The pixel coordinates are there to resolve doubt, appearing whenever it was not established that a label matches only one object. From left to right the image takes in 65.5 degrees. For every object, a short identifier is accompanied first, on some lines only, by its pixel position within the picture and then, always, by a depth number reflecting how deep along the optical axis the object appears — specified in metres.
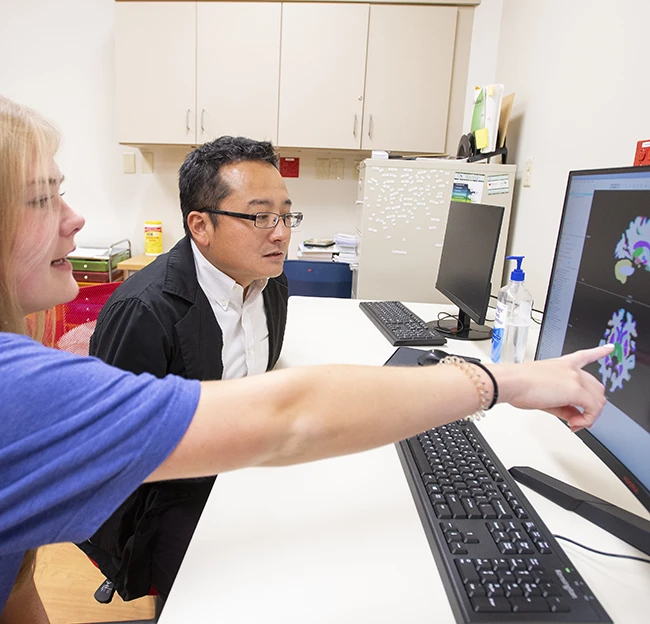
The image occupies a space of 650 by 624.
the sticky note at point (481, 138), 2.35
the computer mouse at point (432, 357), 1.17
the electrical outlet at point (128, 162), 3.37
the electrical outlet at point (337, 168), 3.36
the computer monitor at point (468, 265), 1.50
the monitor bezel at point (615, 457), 0.65
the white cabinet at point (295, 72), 2.84
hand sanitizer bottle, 1.34
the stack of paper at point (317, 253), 2.94
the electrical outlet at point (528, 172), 2.21
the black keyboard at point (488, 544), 0.55
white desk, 0.57
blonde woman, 0.45
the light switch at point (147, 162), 3.36
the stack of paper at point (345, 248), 2.86
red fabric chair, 1.52
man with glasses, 1.09
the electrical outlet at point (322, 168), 3.37
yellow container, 3.35
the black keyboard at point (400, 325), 1.53
